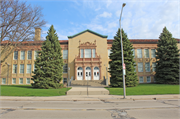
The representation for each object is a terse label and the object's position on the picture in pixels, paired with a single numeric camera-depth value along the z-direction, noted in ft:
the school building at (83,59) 99.09
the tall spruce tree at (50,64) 61.42
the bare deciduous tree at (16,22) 58.49
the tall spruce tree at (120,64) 64.80
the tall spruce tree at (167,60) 80.23
